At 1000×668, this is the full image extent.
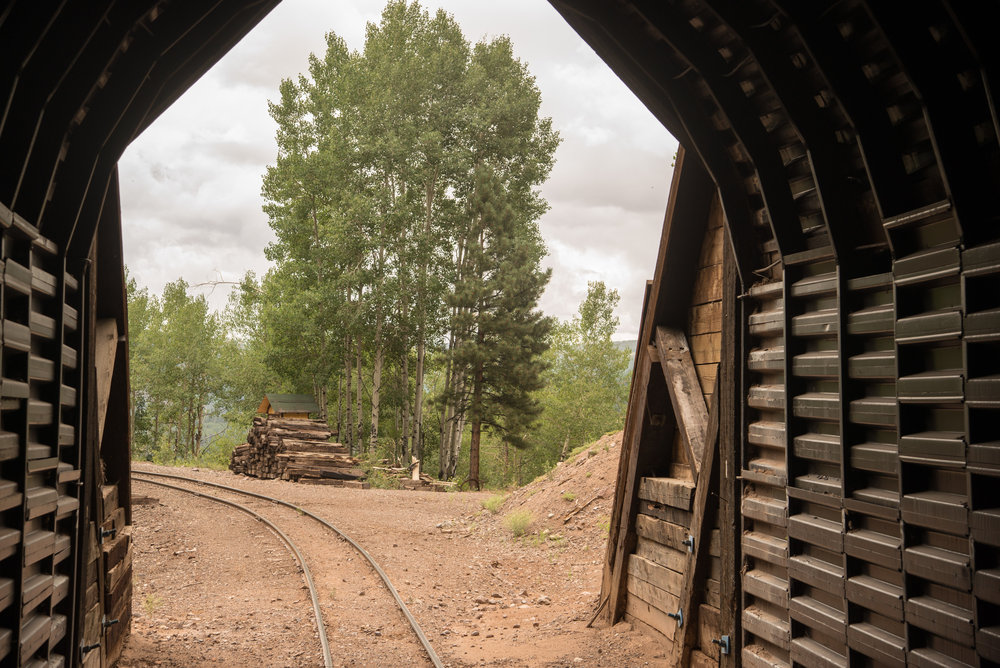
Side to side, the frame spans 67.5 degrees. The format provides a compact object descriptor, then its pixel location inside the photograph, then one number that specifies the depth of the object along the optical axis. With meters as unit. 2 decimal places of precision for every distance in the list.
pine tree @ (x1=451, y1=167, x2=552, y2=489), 31.41
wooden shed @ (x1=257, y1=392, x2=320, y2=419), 32.04
